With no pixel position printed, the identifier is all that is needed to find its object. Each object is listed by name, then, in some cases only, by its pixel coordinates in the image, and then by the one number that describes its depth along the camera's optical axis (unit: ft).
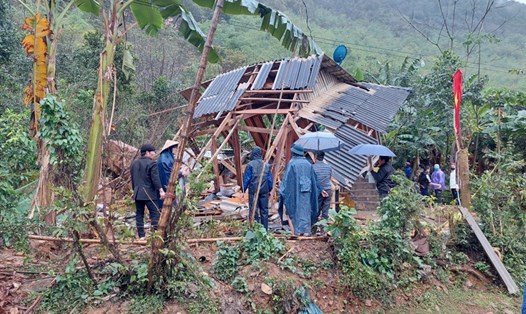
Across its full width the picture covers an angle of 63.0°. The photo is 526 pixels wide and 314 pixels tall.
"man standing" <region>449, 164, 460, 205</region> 39.24
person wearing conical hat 21.89
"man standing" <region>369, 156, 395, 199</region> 28.66
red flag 23.45
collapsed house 28.89
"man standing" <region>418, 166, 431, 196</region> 41.81
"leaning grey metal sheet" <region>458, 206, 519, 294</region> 20.73
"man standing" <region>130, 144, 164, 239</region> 19.26
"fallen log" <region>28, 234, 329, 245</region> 14.59
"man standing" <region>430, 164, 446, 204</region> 39.72
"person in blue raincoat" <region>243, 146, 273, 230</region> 21.79
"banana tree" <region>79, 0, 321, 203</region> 16.24
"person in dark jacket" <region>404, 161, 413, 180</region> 44.07
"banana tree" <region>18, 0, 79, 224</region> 16.76
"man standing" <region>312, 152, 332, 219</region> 22.99
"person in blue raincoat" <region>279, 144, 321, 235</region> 20.90
